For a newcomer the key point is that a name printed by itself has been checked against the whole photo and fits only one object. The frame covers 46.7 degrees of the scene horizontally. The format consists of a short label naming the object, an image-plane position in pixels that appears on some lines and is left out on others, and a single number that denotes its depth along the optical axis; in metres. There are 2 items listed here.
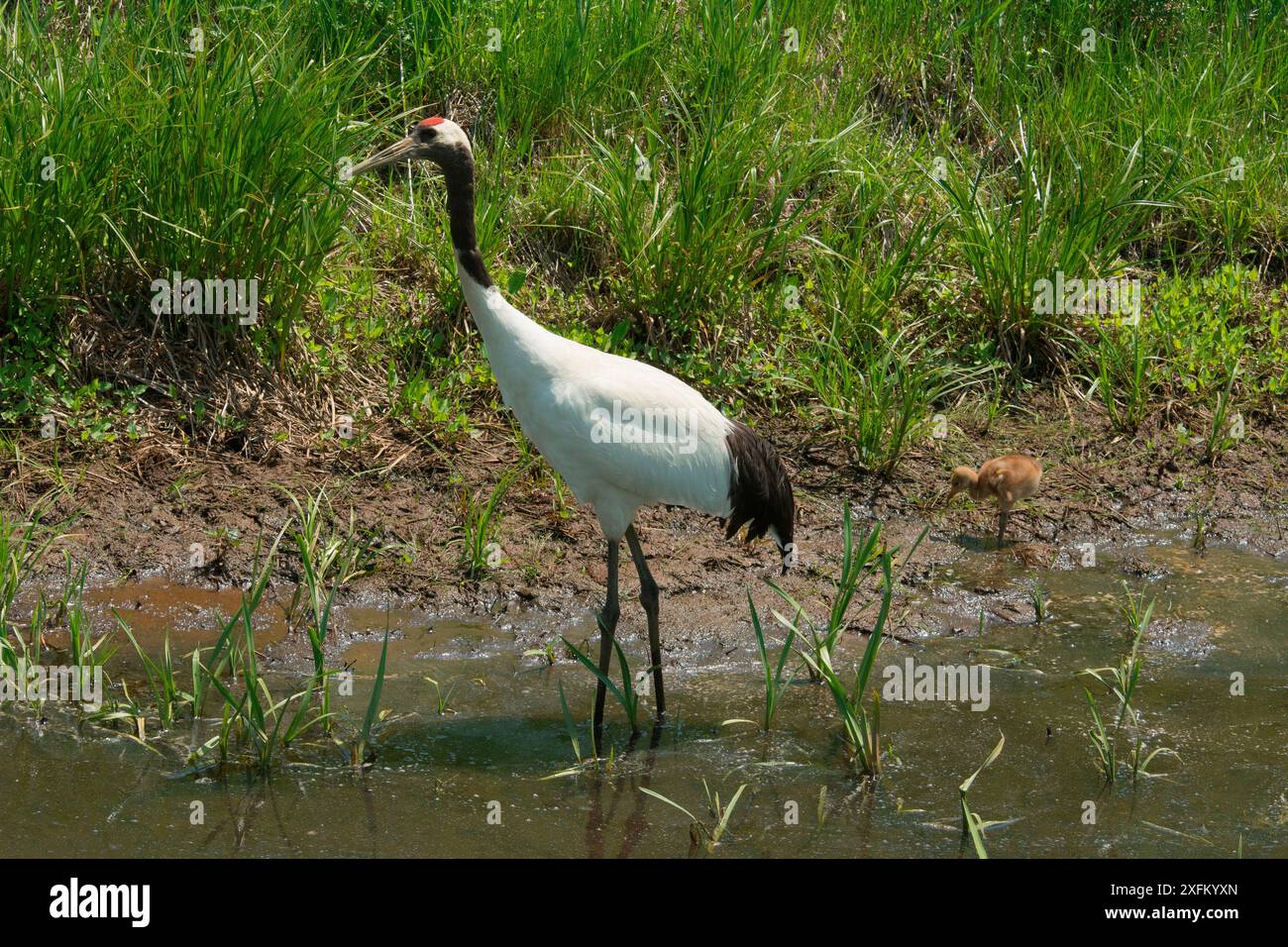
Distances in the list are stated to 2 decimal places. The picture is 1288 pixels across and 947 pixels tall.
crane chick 5.94
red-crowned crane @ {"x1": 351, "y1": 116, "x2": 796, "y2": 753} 4.87
